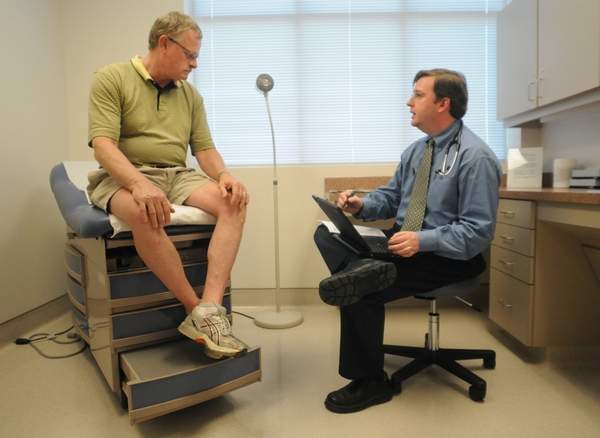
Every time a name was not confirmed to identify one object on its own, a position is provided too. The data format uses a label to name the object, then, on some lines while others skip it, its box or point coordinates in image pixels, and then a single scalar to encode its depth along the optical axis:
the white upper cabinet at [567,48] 1.64
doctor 1.34
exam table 1.23
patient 1.31
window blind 2.66
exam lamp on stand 2.27
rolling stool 1.45
